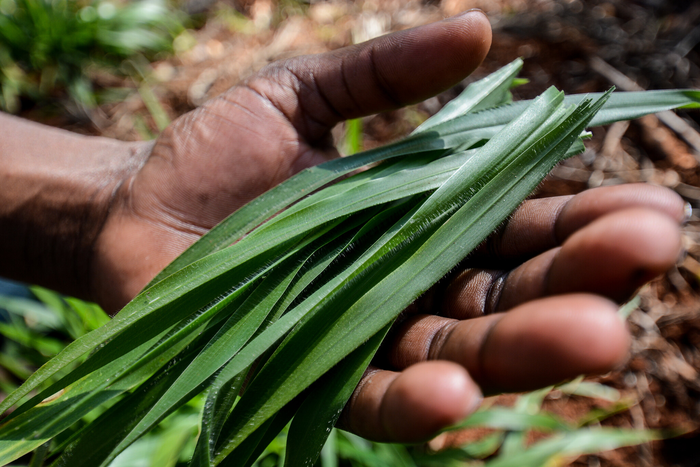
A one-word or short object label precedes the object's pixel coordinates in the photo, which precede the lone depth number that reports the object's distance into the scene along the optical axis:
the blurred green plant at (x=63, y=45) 0.44
